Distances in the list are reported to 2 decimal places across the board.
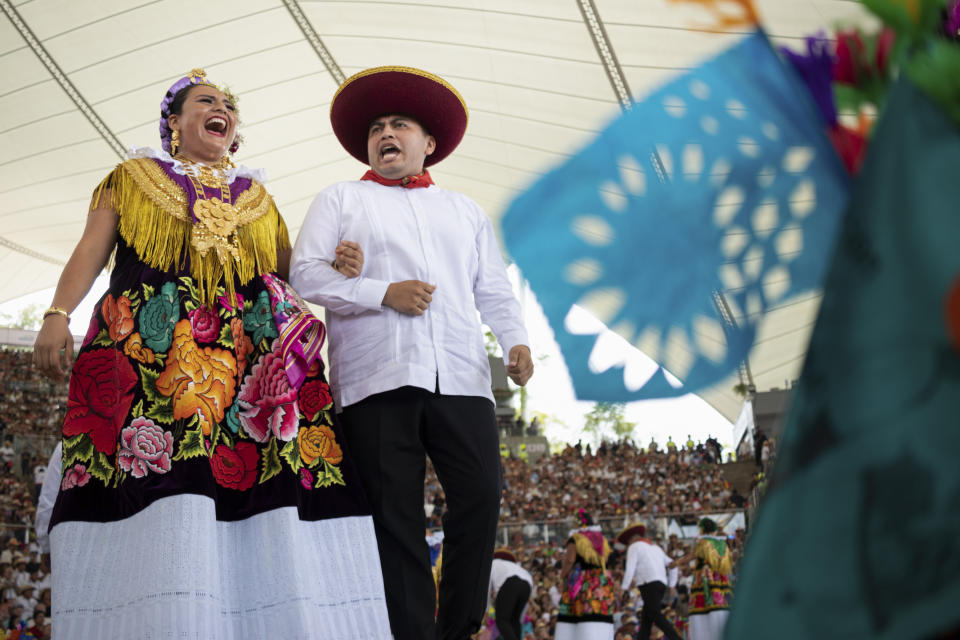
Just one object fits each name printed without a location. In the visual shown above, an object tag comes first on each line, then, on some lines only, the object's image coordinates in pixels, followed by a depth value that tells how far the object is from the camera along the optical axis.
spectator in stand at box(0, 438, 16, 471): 14.07
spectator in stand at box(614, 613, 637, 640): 10.38
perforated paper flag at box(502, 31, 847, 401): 1.00
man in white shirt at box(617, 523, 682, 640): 7.95
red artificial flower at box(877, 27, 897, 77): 0.80
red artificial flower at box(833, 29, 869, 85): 0.86
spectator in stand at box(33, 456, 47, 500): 12.81
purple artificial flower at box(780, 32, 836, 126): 0.92
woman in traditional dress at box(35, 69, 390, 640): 2.13
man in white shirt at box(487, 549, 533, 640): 7.01
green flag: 0.62
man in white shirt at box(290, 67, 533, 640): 2.46
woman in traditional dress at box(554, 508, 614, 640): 7.31
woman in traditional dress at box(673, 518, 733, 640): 8.21
